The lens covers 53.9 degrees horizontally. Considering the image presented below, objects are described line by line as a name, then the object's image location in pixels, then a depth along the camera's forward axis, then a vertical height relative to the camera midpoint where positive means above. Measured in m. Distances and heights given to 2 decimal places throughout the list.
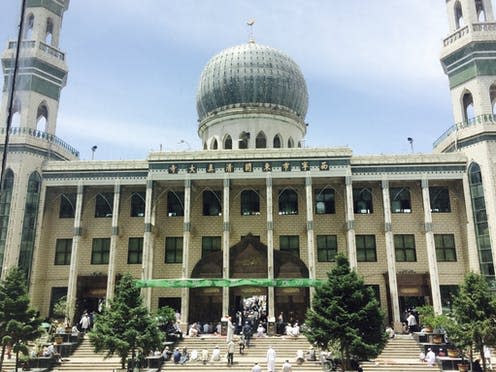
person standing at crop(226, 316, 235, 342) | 27.03 -1.12
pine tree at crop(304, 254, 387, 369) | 20.66 -0.33
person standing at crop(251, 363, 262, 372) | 20.66 -2.37
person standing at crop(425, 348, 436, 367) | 24.14 -2.28
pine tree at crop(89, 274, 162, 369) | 20.81 -0.72
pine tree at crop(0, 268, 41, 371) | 22.67 -0.25
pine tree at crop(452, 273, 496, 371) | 21.38 -0.02
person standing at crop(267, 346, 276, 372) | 22.55 -2.21
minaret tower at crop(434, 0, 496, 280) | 32.03 +13.69
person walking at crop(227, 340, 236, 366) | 24.46 -2.13
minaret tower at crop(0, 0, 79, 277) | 33.31 +12.08
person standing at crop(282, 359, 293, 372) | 21.55 -2.39
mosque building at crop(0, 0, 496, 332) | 33.25 +7.09
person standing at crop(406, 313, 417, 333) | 30.09 -0.75
